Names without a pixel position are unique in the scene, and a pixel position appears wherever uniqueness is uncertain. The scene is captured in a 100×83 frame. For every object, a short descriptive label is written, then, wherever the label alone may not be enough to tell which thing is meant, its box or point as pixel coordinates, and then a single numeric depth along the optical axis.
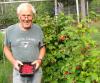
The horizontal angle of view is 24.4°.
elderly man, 2.75
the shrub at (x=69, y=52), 2.84
